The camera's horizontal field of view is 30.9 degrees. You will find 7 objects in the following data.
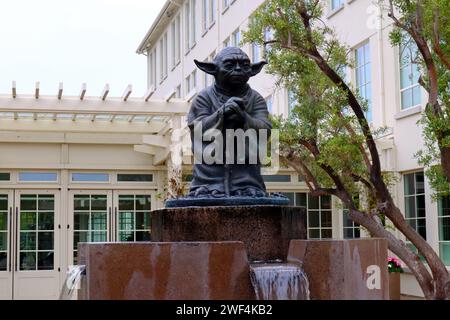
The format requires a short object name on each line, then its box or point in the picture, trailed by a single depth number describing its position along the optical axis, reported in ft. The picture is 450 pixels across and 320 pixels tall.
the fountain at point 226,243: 22.24
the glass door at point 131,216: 71.20
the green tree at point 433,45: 36.91
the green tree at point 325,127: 41.60
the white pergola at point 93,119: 66.23
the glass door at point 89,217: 69.67
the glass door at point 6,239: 67.41
